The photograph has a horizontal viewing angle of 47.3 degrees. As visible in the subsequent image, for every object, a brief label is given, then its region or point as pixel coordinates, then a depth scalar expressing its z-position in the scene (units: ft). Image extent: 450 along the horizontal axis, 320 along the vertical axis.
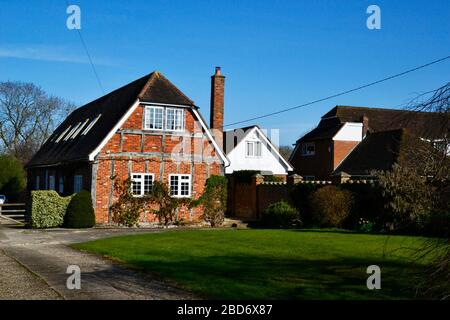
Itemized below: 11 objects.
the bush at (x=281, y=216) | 83.46
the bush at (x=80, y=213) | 78.43
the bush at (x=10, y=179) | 140.13
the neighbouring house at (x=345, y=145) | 121.60
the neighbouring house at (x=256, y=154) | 135.44
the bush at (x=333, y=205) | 77.61
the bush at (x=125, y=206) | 83.76
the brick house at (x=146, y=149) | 83.41
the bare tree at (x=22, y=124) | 193.16
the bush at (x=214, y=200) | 90.33
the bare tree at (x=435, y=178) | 23.35
